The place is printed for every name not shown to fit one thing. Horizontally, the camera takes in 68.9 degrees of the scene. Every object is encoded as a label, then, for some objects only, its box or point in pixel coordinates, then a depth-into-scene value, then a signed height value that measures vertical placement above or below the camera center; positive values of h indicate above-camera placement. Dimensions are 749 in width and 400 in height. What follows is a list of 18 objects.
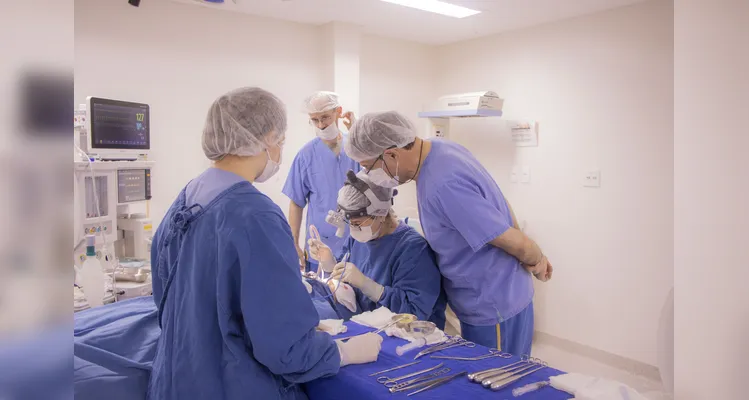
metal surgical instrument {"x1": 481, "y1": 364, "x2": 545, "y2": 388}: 1.38 -0.47
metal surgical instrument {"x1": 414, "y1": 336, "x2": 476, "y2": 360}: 1.61 -0.45
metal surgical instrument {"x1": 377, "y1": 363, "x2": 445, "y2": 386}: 1.41 -0.47
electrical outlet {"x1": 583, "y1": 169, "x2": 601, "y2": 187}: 3.94 +0.13
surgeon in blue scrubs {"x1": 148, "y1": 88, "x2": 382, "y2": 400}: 1.25 -0.24
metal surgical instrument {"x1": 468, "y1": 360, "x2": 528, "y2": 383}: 1.41 -0.46
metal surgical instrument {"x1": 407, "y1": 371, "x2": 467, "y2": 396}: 1.36 -0.47
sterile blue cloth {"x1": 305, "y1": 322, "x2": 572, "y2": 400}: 1.34 -0.48
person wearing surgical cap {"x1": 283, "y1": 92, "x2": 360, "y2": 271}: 3.17 +0.18
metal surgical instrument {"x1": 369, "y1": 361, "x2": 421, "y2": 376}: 1.46 -0.47
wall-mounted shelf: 4.11 +0.65
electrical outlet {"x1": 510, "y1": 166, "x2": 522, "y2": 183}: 4.51 +0.19
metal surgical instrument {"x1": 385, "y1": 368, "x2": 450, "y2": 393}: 1.36 -0.47
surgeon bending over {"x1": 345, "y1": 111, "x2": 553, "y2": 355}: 1.92 -0.12
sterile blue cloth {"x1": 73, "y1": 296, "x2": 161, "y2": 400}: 1.48 -0.46
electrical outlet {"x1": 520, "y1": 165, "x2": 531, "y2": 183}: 4.43 +0.18
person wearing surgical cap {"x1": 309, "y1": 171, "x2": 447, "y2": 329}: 2.08 -0.26
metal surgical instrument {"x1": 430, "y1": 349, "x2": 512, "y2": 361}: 1.56 -0.46
